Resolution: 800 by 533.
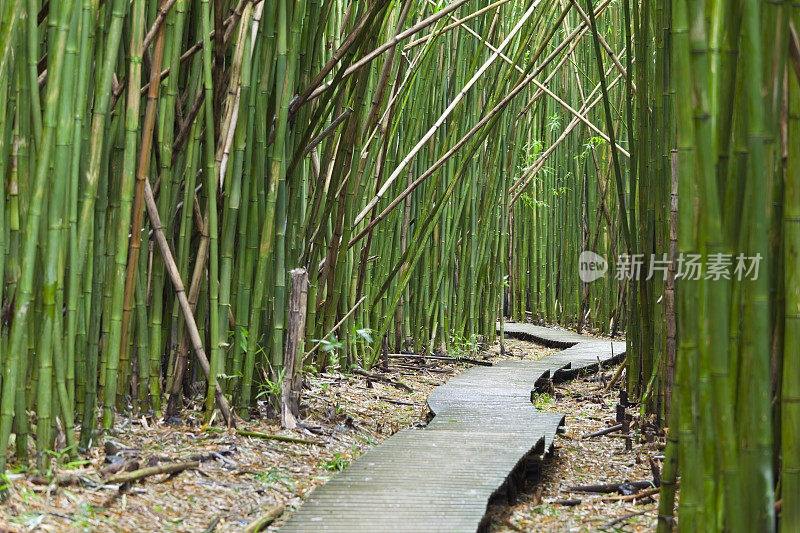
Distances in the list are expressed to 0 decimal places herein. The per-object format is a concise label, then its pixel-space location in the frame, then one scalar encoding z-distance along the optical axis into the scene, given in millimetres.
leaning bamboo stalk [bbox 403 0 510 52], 20369
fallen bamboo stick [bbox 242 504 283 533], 17404
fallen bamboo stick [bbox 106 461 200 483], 17563
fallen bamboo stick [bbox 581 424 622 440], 19696
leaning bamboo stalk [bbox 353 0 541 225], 20717
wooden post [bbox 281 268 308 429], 19043
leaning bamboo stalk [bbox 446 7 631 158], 21465
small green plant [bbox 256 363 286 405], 18993
